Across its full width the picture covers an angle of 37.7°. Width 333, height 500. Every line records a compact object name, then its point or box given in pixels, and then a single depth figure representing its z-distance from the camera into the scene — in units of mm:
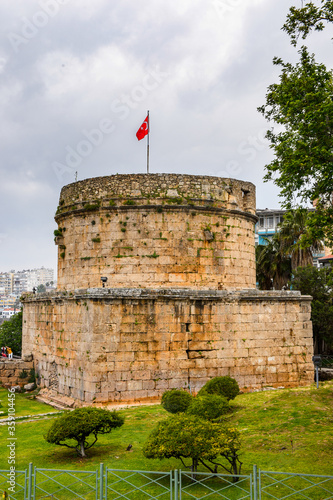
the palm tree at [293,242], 32844
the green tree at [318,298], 31703
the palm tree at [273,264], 35969
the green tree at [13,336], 39688
